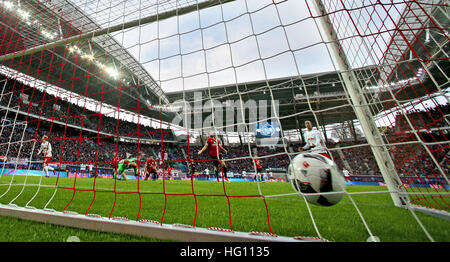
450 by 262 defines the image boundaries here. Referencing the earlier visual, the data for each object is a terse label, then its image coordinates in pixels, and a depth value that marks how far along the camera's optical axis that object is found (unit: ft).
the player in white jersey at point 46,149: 20.55
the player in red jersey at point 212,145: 21.31
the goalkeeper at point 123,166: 27.73
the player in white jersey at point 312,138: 14.65
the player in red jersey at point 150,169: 28.66
